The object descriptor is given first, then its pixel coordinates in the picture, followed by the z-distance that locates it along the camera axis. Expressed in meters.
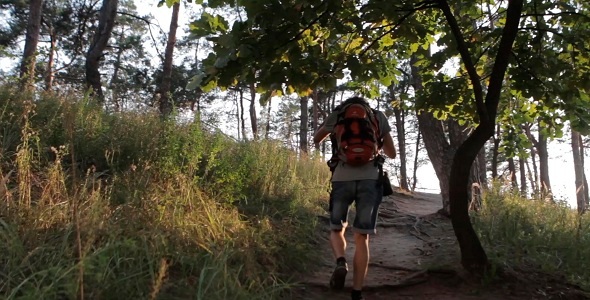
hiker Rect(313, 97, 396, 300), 3.85
